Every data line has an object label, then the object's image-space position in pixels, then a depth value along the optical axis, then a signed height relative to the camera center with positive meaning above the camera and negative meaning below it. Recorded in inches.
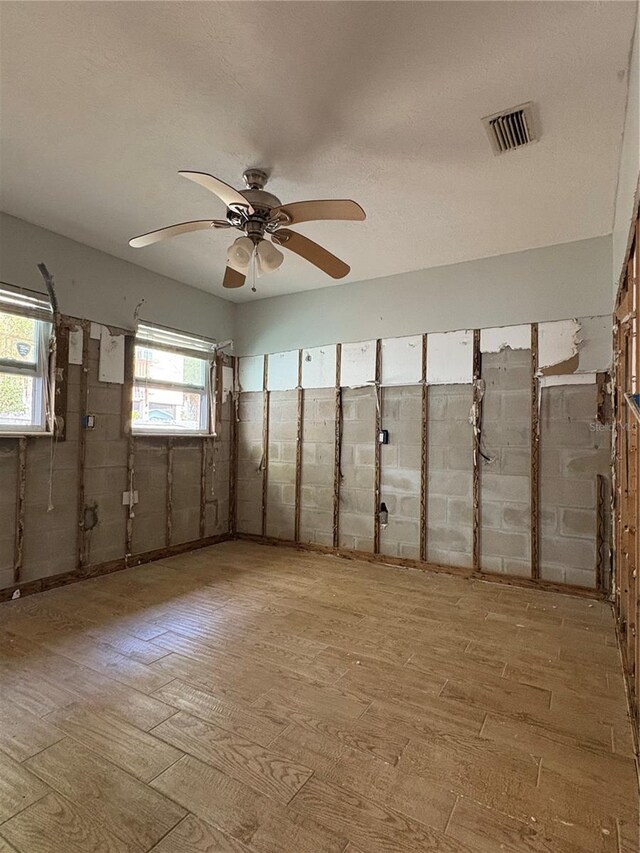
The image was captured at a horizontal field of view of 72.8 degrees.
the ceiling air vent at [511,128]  87.3 +65.2
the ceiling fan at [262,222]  89.6 +48.2
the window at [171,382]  172.2 +22.4
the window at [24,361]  132.3 +22.7
